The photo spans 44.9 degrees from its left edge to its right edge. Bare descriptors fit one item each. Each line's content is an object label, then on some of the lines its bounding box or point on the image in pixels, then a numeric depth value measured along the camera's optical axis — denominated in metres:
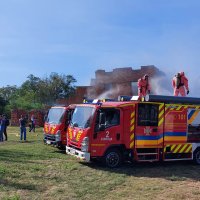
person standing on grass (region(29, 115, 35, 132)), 20.67
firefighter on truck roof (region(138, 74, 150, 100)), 10.06
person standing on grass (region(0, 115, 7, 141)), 14.78
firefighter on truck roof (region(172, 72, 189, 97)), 9.96
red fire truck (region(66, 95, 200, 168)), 8.13
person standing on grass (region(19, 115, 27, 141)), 15.11
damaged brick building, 31.27
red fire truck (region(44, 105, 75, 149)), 10.82
